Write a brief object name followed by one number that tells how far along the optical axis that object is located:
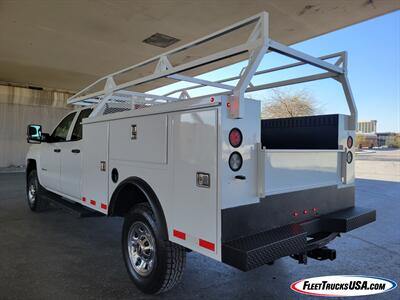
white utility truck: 2.28
